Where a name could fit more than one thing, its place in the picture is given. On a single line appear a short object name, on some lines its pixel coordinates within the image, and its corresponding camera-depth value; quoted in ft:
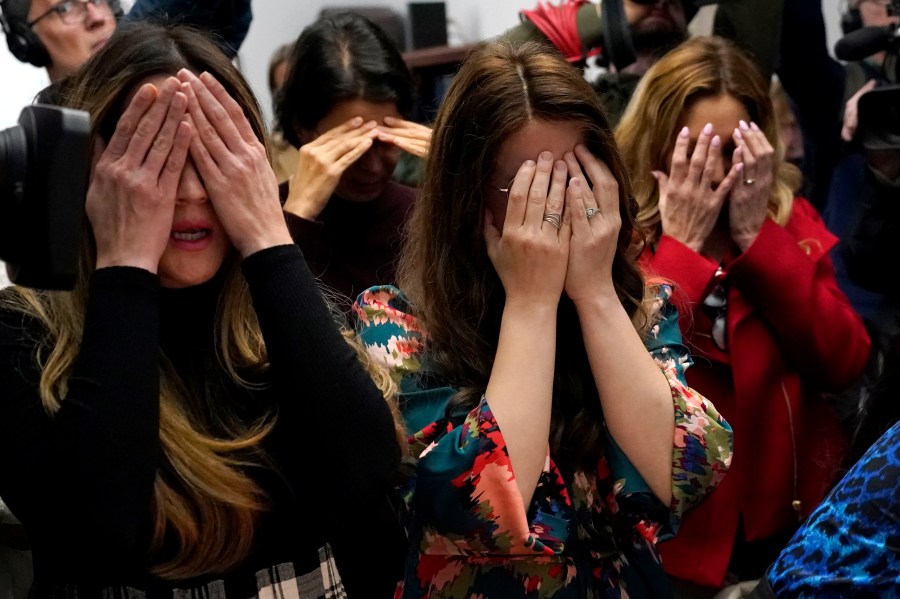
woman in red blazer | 5.41
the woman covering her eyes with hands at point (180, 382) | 3.33
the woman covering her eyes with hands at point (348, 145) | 5.88
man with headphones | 6.20
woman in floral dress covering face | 3.76
